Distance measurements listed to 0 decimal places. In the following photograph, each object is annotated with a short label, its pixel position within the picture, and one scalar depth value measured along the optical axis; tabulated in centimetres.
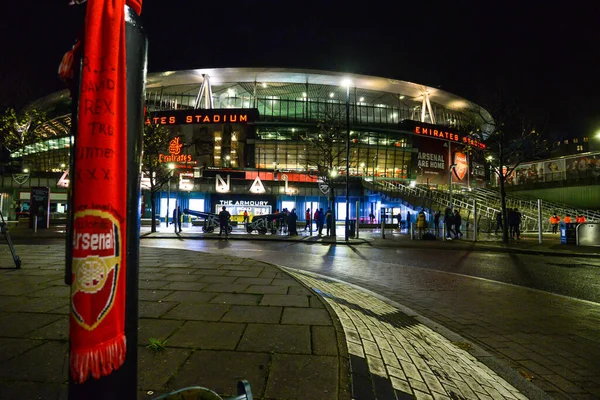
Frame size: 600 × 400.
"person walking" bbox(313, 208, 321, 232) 2169
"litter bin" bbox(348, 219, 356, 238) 2069
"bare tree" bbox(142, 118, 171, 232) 2098
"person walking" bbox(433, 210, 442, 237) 2292
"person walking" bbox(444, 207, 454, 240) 1910
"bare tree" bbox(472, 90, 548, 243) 1836
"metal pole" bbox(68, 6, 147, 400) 138
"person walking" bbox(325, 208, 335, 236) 2039
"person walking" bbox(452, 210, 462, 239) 1938
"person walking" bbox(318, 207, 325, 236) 2108
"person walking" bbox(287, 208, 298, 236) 2052
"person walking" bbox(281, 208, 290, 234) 2232
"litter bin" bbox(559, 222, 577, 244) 1602
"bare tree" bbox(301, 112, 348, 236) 2033
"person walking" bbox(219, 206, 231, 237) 1912
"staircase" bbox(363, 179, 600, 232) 2767
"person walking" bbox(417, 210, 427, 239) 1916
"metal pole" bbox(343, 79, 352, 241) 1759
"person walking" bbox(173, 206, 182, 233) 2168
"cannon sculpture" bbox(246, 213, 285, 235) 2195
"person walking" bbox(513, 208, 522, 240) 1920
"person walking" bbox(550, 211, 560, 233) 2566
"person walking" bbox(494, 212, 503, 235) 2186
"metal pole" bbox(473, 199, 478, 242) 1746
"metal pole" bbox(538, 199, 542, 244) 1675
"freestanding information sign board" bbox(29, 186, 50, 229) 2252
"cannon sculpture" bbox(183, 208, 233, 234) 2147
